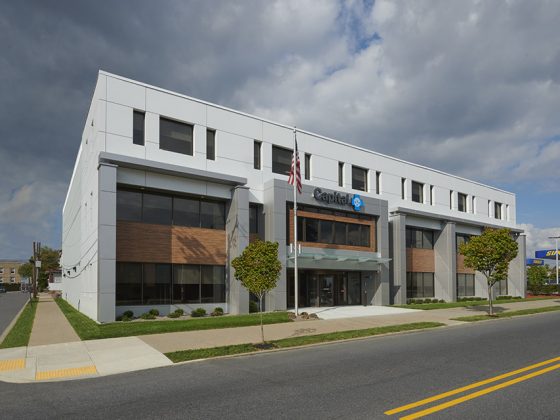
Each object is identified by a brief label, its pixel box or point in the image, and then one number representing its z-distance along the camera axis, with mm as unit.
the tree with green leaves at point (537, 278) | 51562
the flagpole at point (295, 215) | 23369
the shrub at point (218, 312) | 23891
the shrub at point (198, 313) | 23438
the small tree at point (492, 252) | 25484
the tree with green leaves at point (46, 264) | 81125
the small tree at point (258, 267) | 14742
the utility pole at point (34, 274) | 45969
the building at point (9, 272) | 151375
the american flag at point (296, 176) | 23891
